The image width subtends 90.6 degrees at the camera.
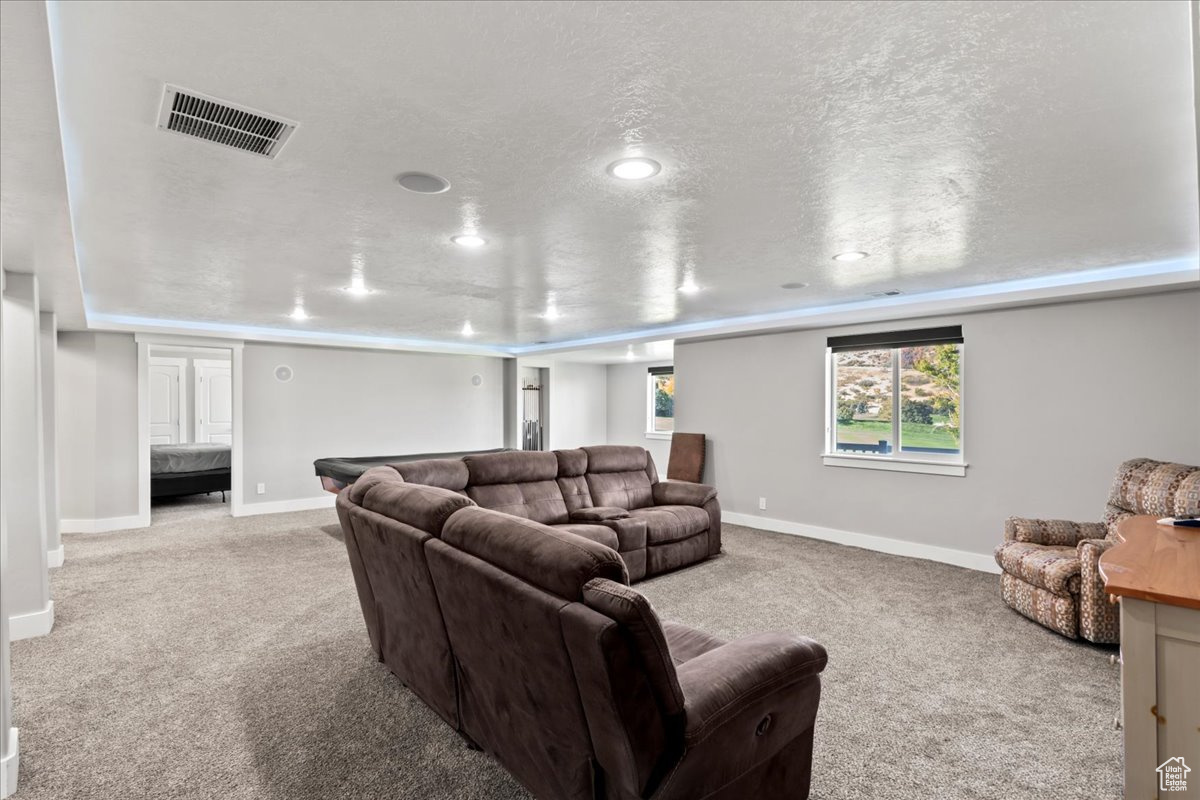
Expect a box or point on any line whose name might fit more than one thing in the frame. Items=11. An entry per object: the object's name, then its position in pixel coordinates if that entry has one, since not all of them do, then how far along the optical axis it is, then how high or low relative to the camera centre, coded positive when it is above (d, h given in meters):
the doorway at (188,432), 6.89 -0.36
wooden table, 1.62 -0.78
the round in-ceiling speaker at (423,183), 2.52 +0.97
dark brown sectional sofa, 1.44 -0.76
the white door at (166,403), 9.55 +0.10
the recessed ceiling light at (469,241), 3.42 +0.97
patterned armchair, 3.21 -0.95
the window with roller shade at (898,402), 5.22 -0.01
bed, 7.83 -0.83
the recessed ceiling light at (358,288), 4.52 +0.97
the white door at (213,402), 9.93 +0.11
